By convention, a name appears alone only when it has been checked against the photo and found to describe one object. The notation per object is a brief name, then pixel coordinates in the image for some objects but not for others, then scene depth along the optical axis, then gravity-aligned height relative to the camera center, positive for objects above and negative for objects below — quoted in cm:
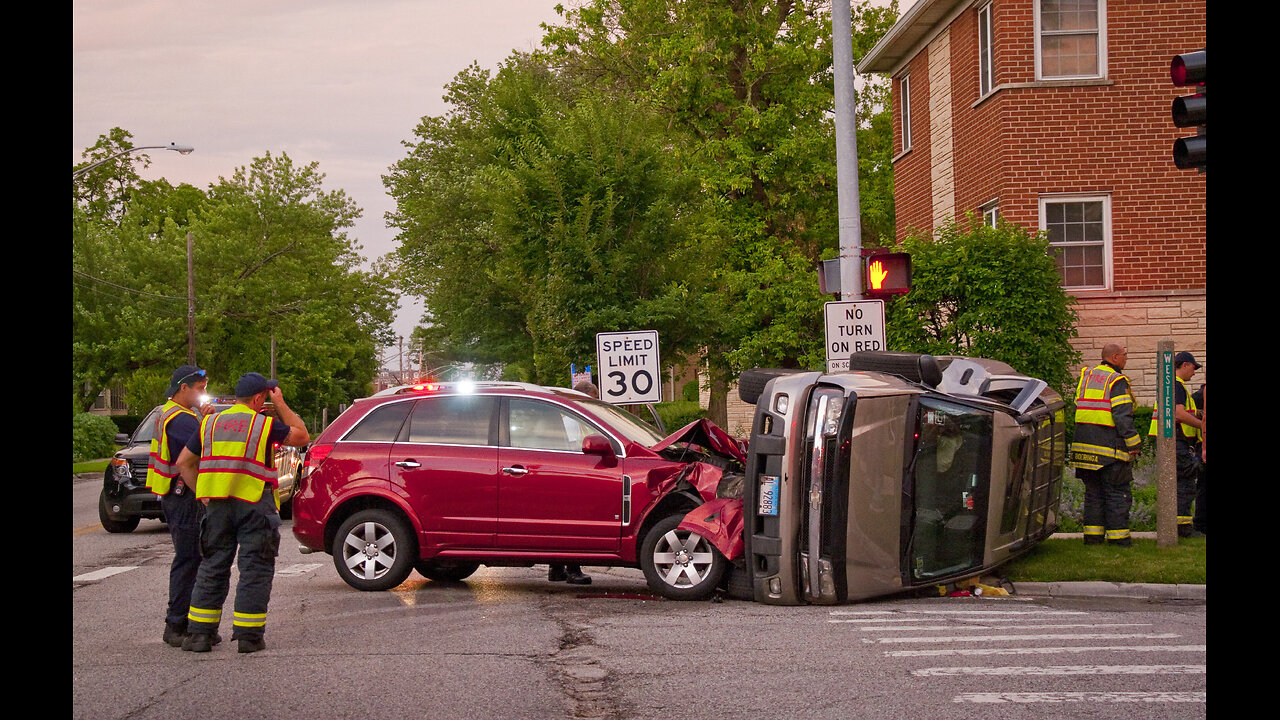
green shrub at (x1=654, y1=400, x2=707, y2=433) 3928 -157
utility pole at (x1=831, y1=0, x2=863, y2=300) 1373 +210
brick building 1927 +291
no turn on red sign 1352 +37
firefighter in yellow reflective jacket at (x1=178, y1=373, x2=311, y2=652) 820 -96
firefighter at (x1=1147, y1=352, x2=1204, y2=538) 1312 -77
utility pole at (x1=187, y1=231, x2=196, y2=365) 4266 +202
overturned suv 959 -91
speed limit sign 1708 +4
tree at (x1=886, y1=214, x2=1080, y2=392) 1738 +77
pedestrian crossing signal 1332 +91
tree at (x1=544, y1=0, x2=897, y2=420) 3148 +586
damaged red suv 1058 -96
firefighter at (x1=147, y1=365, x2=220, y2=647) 865 -86
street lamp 3312 +548
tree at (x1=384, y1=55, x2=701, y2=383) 2003 +212
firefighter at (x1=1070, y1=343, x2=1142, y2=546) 1236 -82
